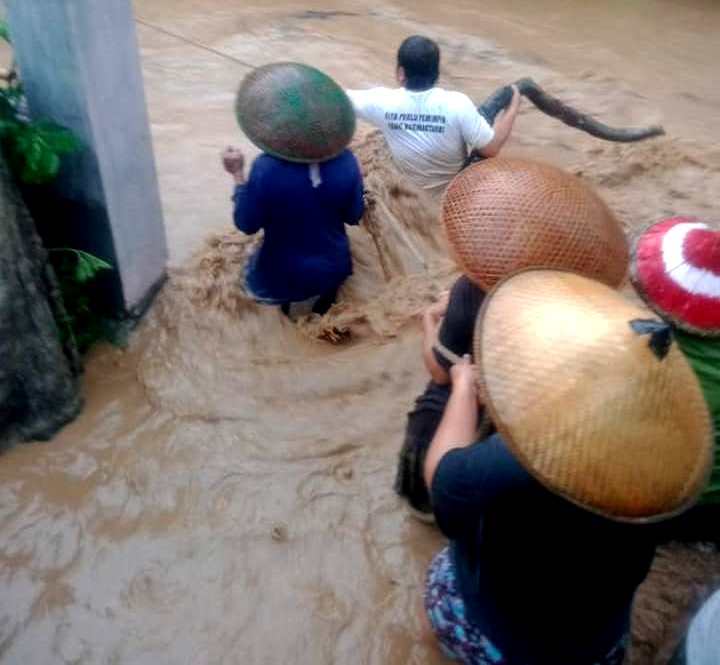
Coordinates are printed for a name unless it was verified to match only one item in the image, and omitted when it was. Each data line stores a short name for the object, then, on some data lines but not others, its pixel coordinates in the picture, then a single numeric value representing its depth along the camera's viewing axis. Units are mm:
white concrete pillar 2820
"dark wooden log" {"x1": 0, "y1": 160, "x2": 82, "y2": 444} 2797
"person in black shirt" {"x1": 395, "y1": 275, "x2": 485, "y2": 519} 2277
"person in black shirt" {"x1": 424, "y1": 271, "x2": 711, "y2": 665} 1378
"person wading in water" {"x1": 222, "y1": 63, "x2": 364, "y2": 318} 3148
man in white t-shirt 3832
